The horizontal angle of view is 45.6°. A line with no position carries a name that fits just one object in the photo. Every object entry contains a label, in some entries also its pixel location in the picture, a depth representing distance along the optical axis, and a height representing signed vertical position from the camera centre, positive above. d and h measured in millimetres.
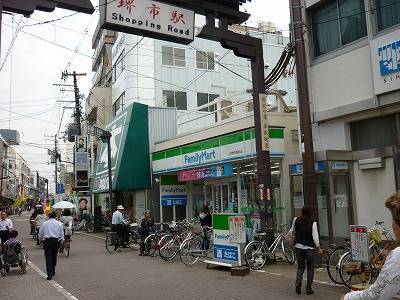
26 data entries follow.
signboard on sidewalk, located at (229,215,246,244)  12320 -771
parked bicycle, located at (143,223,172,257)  16391 -1347
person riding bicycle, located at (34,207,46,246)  22016 -542
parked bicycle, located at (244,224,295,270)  12484 -1403
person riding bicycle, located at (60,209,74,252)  17969 -647
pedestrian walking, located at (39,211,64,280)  12469 -847
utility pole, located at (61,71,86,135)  41156 +9309
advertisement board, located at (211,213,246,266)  12336 -964
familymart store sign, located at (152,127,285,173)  17047 +2036
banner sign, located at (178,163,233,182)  18383 +1204
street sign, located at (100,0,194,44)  11609 +4712
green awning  25219 +2777
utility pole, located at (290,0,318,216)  11992 +2302
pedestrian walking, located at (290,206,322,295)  9273 -885
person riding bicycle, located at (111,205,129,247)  18547 -839
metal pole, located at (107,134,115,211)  24609 +1410
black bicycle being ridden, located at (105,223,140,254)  18562 -1395
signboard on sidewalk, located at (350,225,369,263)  9078 -930
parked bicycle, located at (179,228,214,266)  13939 -1419
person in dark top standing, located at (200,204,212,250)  14933 -736
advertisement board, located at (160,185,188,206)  24312 +416
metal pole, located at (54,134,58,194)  65750 +8084
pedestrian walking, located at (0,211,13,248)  15727 -578
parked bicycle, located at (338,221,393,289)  9289 -1378
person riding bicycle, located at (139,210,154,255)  16984 -855
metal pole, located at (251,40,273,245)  13734 +960
